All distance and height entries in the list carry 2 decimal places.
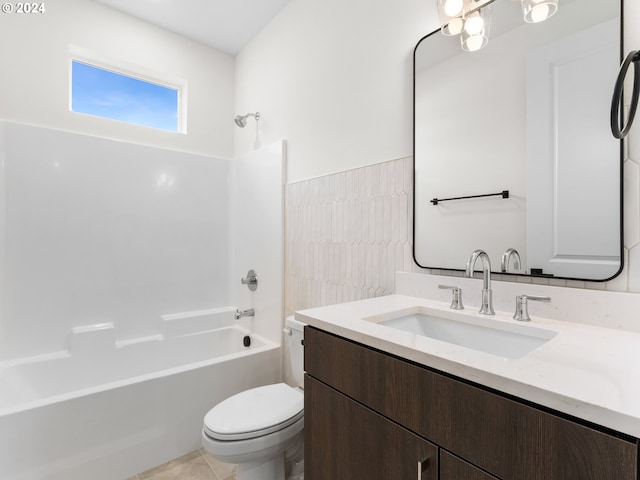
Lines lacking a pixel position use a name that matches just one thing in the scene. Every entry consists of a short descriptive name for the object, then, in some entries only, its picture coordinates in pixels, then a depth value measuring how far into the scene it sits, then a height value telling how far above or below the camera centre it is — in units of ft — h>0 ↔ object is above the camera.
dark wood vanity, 1.68 -1.27
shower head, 8.13 +3.08
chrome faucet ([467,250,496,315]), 3.37 -0.46
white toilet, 4.05 -2.51
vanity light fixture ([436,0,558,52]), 3.89 +2.72
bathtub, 4.69 -2.84
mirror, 3.07 +1.05
